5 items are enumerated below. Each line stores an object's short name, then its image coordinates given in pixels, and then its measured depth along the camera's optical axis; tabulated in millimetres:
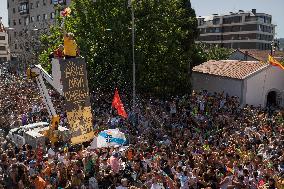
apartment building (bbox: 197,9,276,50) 89125
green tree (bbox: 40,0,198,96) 29656
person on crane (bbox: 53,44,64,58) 15927
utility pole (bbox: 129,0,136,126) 25806
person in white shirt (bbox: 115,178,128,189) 12227
